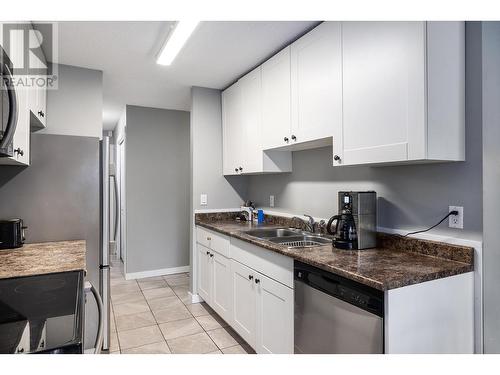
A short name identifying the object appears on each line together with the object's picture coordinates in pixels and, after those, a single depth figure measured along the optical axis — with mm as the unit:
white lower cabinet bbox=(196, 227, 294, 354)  1882
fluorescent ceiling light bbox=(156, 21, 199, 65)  2063
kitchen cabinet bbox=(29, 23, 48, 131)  2152
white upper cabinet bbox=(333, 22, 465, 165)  1448
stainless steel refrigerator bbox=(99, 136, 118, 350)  2309
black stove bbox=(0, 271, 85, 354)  726
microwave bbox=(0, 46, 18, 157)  1052
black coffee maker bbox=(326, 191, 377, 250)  1827
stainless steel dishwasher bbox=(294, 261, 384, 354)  1291
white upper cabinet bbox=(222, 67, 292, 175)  2820
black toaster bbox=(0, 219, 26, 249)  1988
